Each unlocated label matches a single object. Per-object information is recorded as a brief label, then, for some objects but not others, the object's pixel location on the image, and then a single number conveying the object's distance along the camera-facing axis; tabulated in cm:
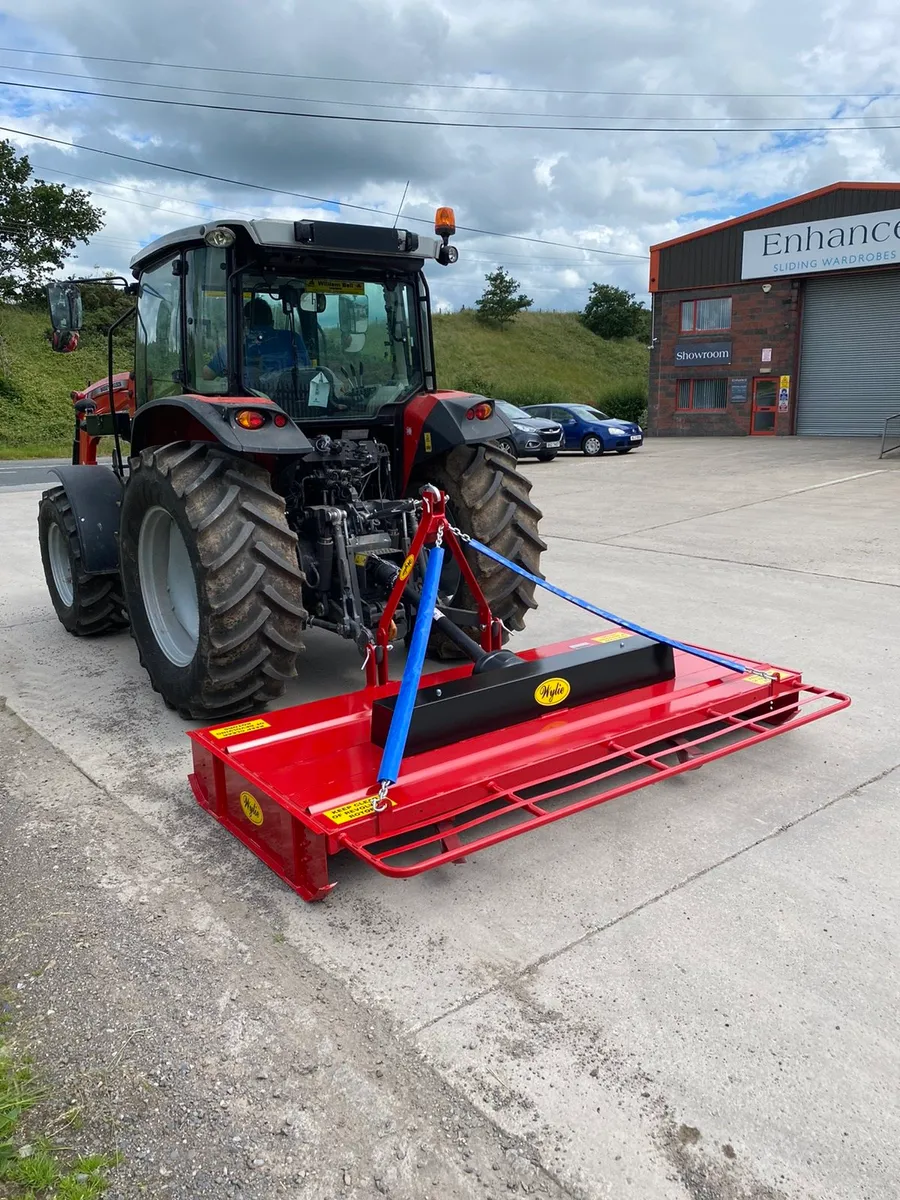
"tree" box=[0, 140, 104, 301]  2867
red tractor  407
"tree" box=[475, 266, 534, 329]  5159
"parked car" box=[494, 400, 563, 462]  2000
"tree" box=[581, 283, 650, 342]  5712
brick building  2408
